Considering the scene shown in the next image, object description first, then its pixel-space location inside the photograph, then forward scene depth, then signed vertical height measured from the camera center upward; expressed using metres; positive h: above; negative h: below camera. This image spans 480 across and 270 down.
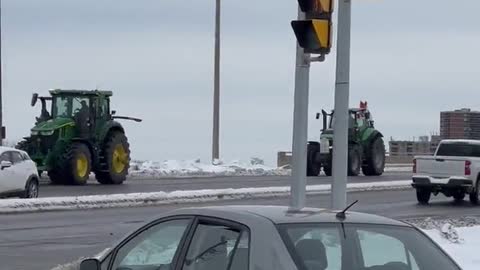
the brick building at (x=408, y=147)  75.00 -1.24
